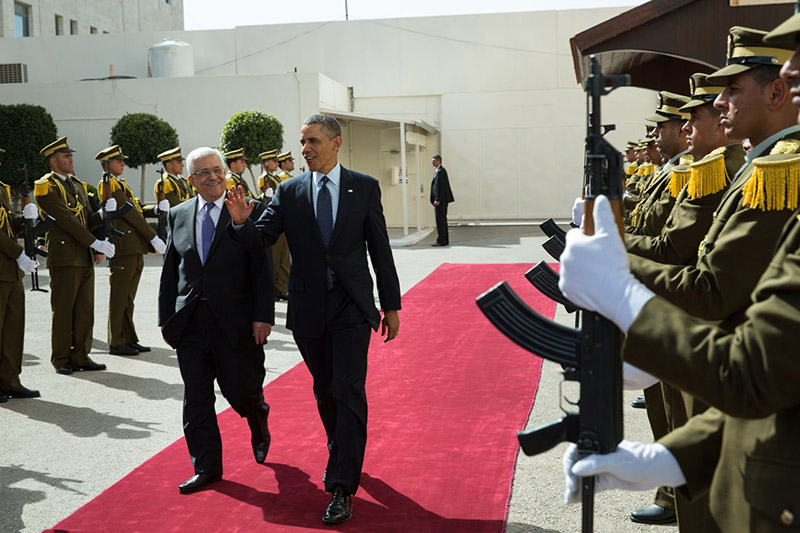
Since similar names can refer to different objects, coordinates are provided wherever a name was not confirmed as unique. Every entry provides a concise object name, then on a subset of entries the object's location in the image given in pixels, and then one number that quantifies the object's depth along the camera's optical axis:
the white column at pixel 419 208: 23.94
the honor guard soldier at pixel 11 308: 7.11
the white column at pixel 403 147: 21.56
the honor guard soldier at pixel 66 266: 8.10
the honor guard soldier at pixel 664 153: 4.87
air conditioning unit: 29.34
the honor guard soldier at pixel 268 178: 13.91
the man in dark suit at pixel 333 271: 4.51
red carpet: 4.34
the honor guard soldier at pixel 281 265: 12.71
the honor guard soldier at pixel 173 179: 11.89
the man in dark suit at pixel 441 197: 20.59
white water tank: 26.84
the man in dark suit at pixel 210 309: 4.91
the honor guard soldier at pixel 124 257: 8.88
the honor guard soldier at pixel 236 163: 13.52
